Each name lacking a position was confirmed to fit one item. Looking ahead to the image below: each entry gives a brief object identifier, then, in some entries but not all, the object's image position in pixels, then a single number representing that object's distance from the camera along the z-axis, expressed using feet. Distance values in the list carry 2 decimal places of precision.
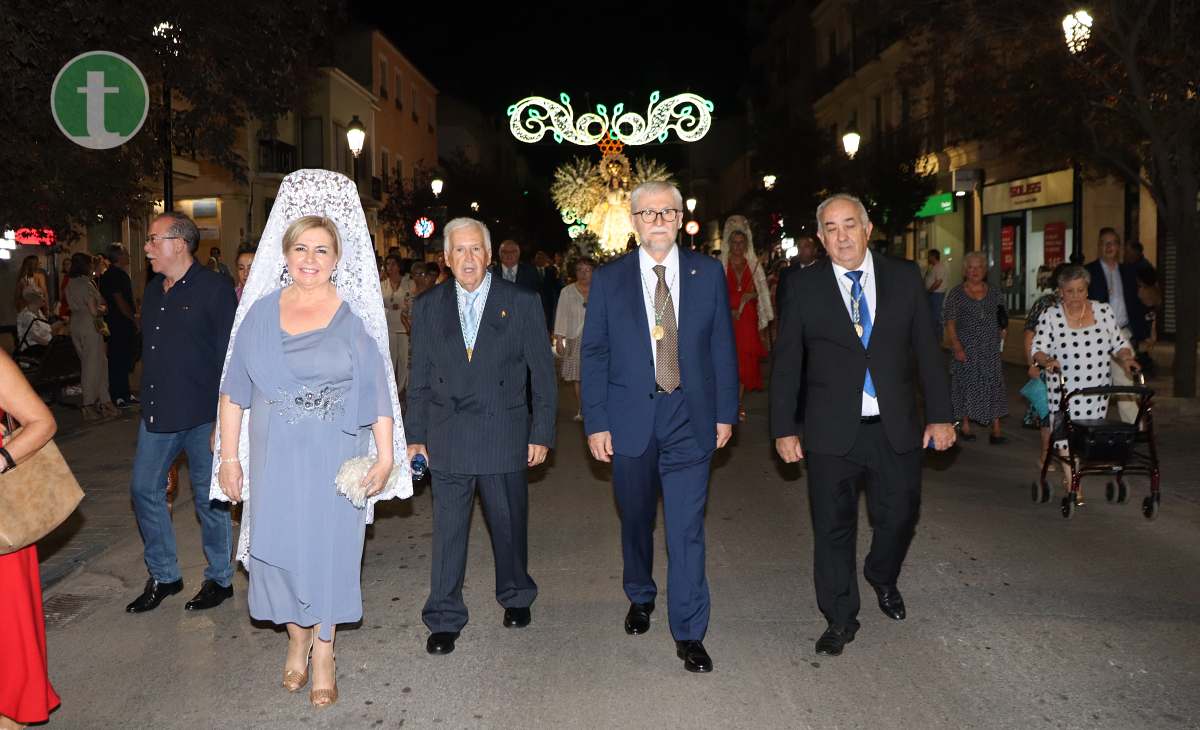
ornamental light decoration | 83.87
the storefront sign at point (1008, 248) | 97.66
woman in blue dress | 15.23
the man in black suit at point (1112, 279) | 41.11
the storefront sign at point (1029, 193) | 85.87
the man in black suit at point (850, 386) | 17.69
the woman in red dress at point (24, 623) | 13.21
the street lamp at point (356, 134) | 87.86
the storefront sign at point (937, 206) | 111.65
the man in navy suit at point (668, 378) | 17.26
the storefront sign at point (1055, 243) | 86.38
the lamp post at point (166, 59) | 36.37
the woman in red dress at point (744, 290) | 40.65
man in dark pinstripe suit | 18.22
